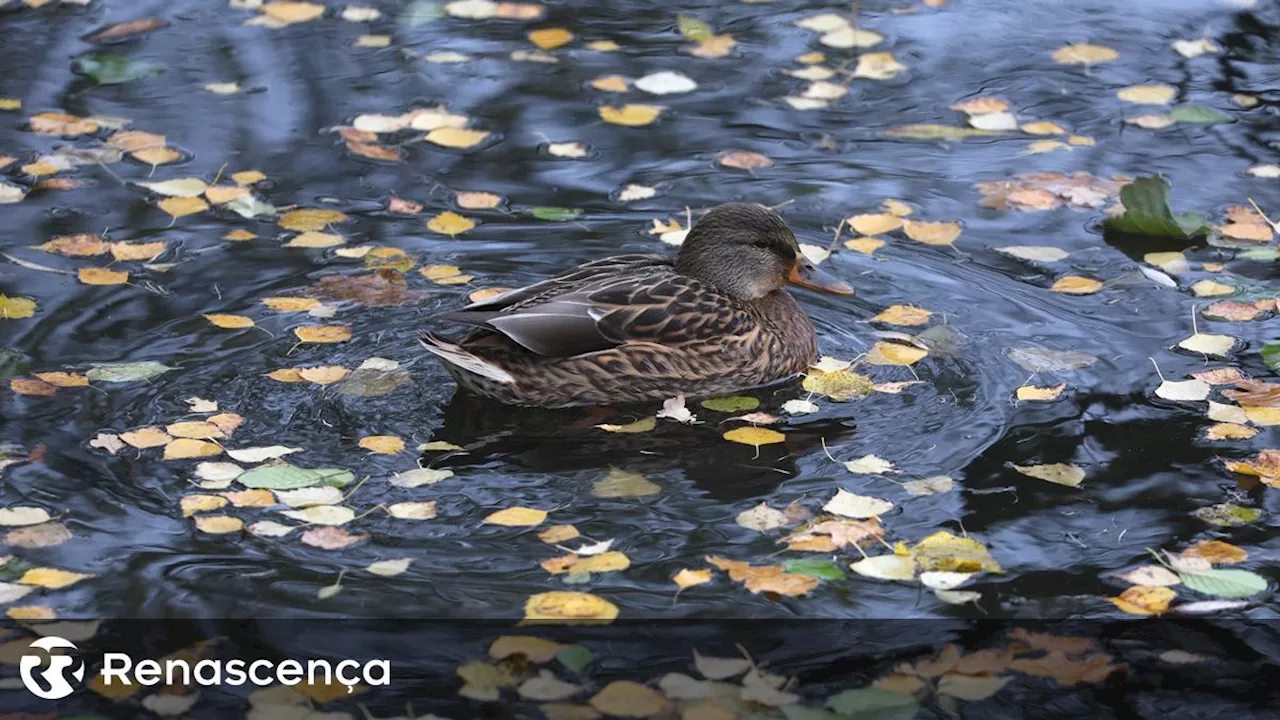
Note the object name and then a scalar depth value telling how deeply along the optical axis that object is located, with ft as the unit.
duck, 41.63
